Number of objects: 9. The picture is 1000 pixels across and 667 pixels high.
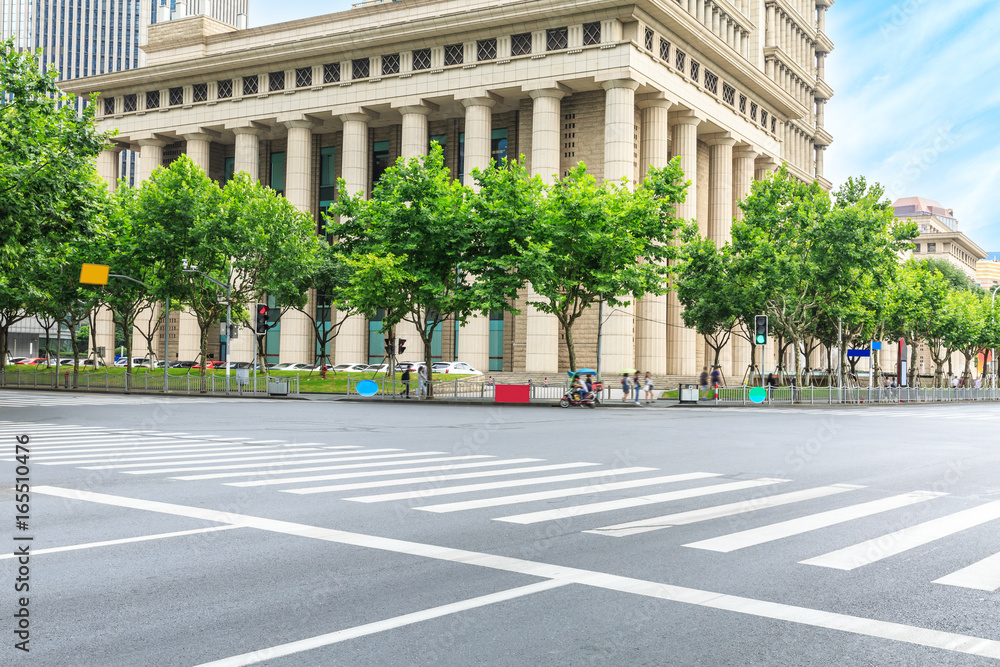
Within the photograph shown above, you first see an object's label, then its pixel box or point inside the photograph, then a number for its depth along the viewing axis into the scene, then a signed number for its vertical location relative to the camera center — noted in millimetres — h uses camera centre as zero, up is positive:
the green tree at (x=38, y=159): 22609 +5433
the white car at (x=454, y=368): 54031 -830
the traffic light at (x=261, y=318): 37781 +1606
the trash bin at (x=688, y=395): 39656 -1823
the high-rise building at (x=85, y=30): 137125 +53423
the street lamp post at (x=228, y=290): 41312 +3210
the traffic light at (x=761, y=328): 34562 +1197
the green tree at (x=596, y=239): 34781 +4894
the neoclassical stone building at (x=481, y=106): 54000 +18140
